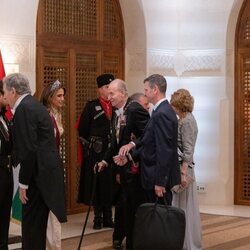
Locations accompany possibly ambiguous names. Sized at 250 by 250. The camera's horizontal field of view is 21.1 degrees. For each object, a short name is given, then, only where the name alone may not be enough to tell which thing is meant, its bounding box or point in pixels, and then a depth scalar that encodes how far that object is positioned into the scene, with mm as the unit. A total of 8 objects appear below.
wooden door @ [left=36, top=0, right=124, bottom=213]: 8336
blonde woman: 6328
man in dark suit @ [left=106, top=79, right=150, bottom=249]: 5973
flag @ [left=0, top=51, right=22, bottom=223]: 6723
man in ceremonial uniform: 7734
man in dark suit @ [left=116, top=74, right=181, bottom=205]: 5449
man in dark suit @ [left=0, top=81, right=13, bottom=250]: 5465
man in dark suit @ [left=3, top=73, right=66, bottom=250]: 4828
